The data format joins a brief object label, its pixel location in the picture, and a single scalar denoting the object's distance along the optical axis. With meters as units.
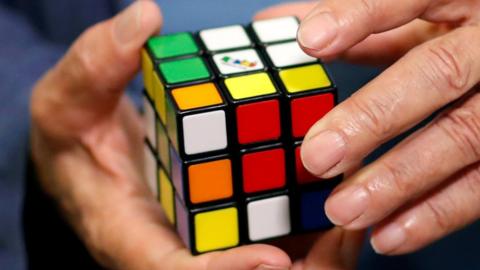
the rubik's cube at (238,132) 0.50
